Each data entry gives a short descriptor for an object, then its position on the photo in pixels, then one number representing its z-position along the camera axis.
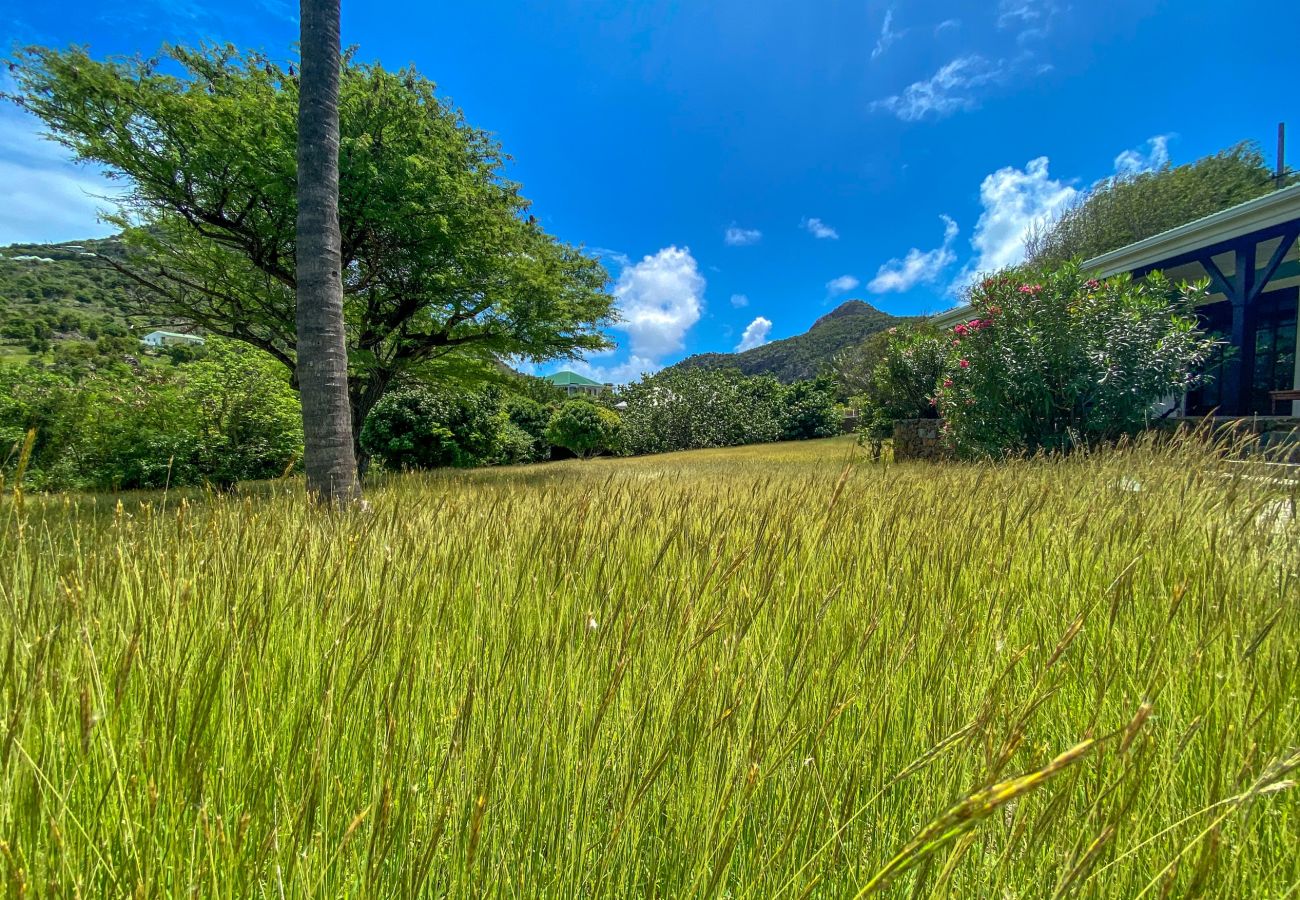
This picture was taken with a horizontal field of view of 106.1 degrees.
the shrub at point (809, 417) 24.72
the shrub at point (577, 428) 19.53
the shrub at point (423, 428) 12.73
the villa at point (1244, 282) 7.98
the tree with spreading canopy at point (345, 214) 6.68
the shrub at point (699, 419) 23.75
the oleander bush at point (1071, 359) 6.49
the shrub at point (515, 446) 17.77
